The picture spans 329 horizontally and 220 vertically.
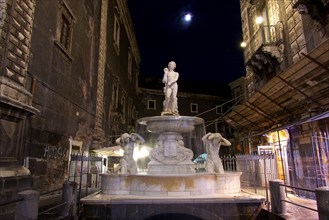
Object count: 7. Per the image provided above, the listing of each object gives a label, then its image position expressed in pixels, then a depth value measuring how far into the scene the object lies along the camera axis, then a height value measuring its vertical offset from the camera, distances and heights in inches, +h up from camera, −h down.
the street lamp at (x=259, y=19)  550.1 +307.2
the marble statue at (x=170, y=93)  391.2 +108.9
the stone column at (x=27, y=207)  177.6 -27.3
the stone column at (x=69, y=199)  247.2 -31.7
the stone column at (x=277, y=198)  249.8 -33.3
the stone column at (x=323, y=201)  181.3 -27.0
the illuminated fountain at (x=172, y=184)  253.4 -21.9
